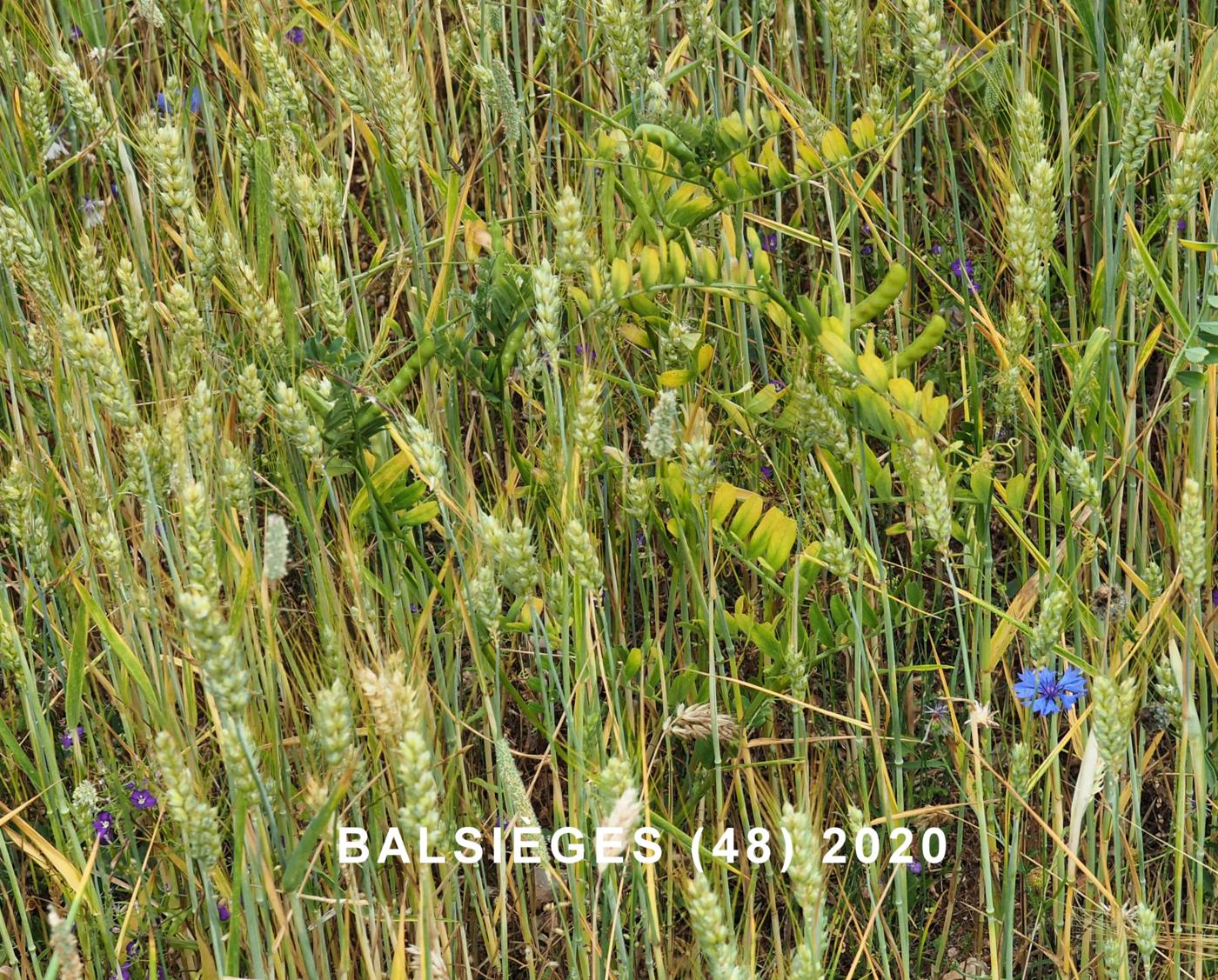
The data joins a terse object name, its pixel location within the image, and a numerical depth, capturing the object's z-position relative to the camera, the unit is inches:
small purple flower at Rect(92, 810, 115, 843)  44.9
